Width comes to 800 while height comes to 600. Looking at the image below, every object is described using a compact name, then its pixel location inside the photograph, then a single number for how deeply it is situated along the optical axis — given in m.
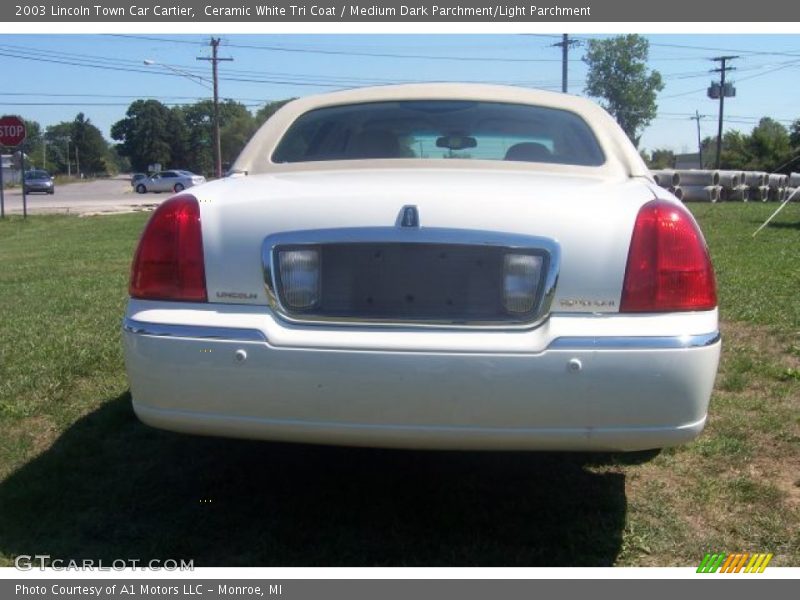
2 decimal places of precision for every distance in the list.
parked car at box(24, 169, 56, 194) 56.86
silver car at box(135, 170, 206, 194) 53.45
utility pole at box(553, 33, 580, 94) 41.22
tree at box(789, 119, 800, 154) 43.55
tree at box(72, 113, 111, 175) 119.00
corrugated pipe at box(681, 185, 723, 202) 29.27
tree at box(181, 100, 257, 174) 81.44
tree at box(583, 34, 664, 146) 81.25
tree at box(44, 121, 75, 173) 119.06
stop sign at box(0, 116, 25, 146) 22.41
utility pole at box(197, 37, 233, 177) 51.47
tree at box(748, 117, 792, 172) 55.66
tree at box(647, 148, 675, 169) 81.75
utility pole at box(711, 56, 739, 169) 66.56
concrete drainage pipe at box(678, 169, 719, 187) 29.50
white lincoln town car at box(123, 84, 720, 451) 2.54
